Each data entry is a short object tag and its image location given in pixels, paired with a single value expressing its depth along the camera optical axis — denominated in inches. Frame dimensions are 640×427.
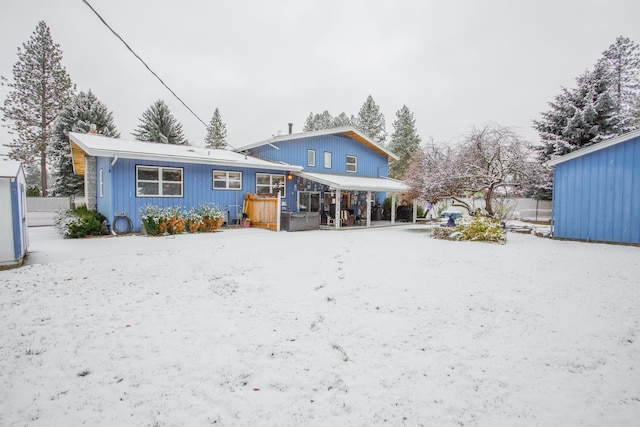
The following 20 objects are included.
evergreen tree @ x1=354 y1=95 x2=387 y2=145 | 1617.9
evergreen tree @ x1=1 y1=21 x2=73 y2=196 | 959.6
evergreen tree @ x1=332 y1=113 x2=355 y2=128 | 1844.2
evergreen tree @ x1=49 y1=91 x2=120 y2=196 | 888.9
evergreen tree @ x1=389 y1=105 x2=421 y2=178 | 1502.2
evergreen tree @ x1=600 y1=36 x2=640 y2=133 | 906.4
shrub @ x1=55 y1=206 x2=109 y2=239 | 414.0
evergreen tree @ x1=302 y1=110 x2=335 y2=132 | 1863.9
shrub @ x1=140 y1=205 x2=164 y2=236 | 431.8
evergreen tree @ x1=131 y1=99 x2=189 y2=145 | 1098.7
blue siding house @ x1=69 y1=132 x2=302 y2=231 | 456.4
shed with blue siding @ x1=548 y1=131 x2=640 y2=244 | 385.4
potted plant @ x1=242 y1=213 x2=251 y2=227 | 570.9
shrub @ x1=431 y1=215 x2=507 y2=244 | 421.1
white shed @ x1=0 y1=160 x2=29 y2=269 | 237.1
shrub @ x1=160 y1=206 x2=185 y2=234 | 439.8
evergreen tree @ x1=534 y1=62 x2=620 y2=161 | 728.3
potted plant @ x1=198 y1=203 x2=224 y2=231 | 486.0
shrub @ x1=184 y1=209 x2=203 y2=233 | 469.4
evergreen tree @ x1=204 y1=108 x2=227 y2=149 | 1744.7
